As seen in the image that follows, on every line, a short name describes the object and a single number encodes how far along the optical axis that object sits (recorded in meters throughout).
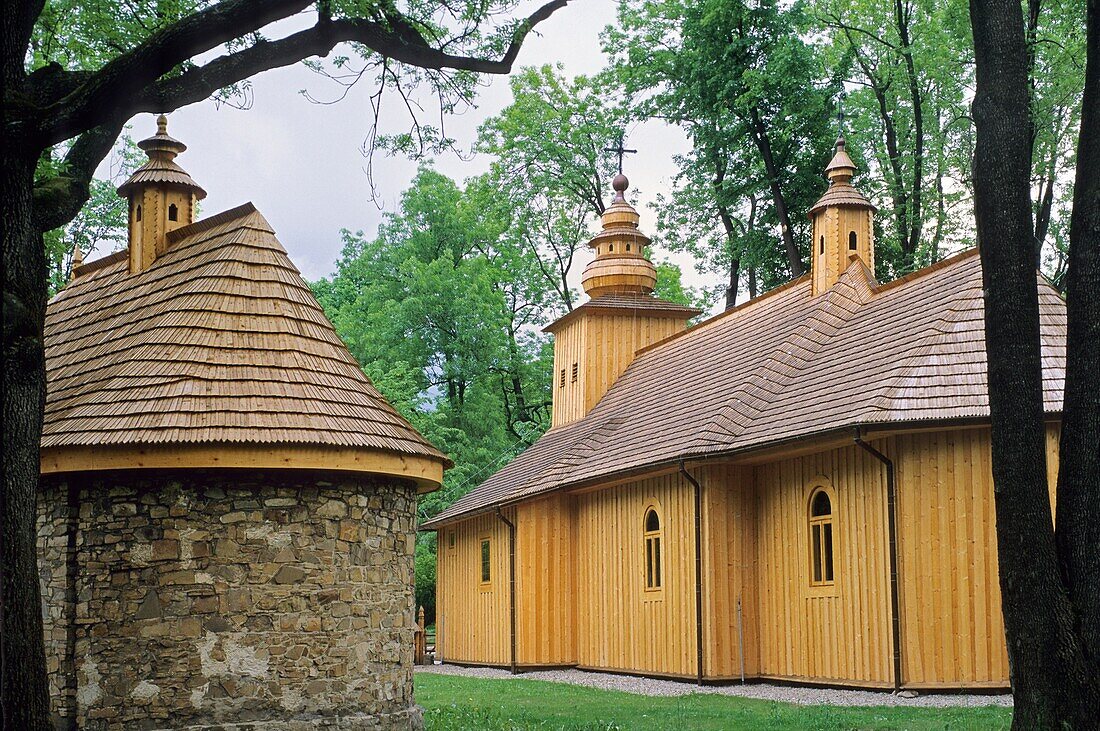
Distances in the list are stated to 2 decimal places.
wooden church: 14.19
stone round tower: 10.67
